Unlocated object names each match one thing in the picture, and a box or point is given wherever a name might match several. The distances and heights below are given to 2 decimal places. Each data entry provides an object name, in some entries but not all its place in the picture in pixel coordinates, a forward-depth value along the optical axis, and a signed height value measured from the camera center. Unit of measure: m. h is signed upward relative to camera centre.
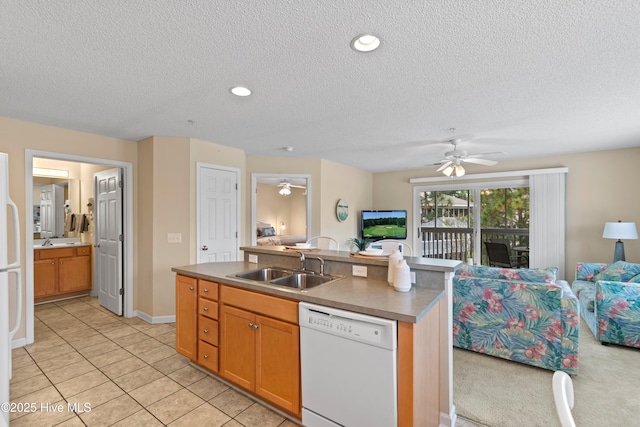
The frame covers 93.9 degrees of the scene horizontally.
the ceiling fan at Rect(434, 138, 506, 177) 4.06 +0.71
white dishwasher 1.58 -0.89
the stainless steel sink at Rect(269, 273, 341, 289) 2.54 -0.58
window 5.71 -0.16
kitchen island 1.60 -0.76
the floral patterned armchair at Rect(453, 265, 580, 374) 2.55 -0.95
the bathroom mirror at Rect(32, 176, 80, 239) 5.20 +0.21
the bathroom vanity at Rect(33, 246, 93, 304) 4.59 -0.95
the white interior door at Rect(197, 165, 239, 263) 4.11 -0.01
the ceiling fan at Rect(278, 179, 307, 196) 8.15 +0.66
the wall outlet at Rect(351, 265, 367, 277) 2.44 -0.47
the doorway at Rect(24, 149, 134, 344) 3.26 -0.18
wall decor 5.92 +0.06
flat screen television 6.64 -0.25
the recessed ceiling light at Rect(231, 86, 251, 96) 2.43 +1.02
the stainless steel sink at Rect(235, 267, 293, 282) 2.73 -0.56
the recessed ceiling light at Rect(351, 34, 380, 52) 1.74 +1.02
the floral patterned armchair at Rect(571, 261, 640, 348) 2.92 -1.02
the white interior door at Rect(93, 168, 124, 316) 4.07 -0.36
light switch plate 3.90 -0.31
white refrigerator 1.85 -0.55
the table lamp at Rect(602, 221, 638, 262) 4.24 -0.29
